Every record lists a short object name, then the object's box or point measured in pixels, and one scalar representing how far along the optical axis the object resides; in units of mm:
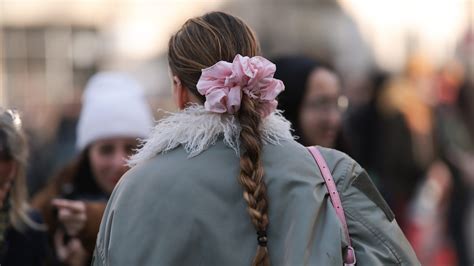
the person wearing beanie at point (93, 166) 9430
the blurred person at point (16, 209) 8453
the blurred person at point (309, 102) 10445
